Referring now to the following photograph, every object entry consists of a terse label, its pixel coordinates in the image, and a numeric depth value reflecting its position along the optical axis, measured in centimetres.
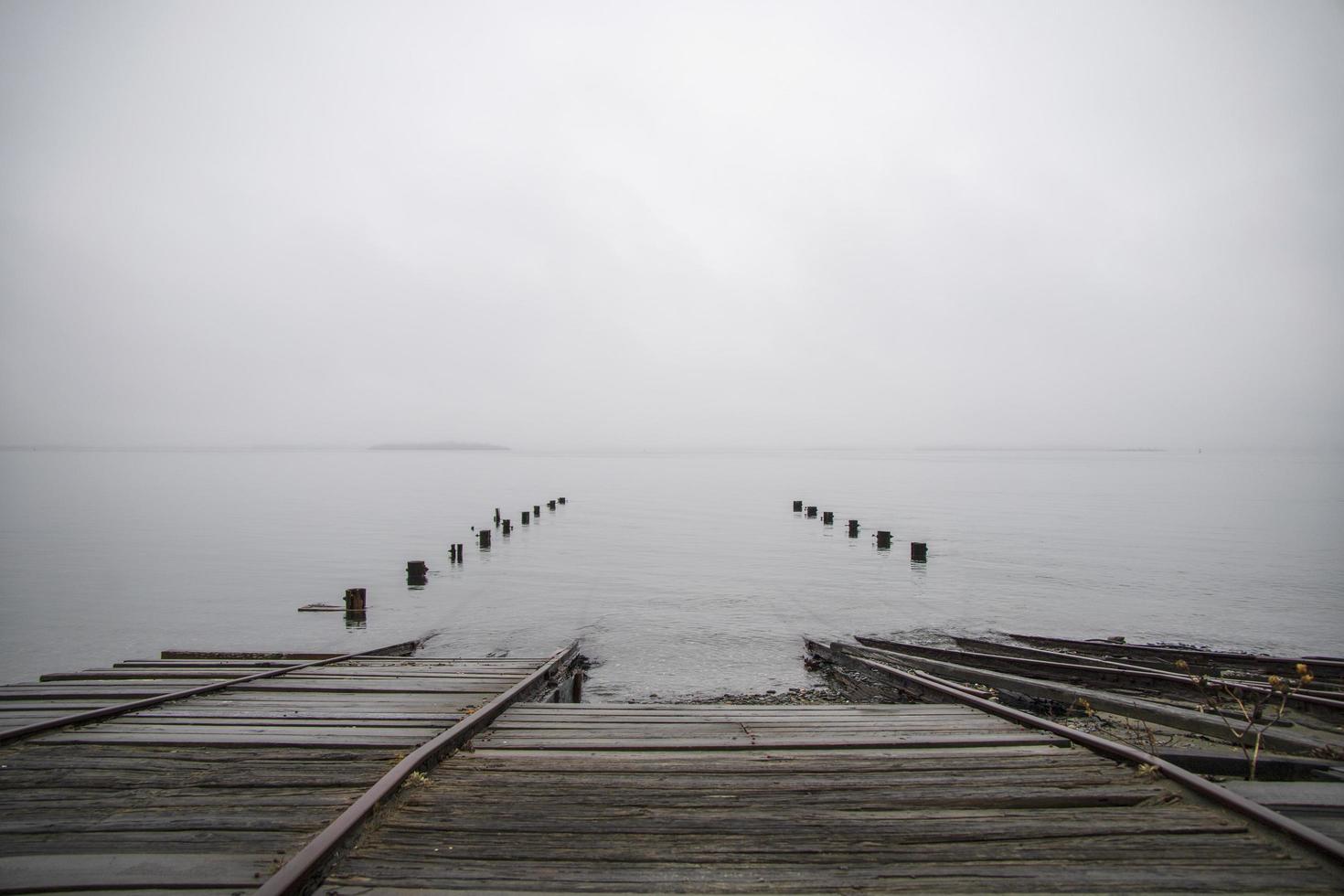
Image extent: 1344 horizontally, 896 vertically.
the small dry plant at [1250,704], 586
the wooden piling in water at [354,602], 1758
